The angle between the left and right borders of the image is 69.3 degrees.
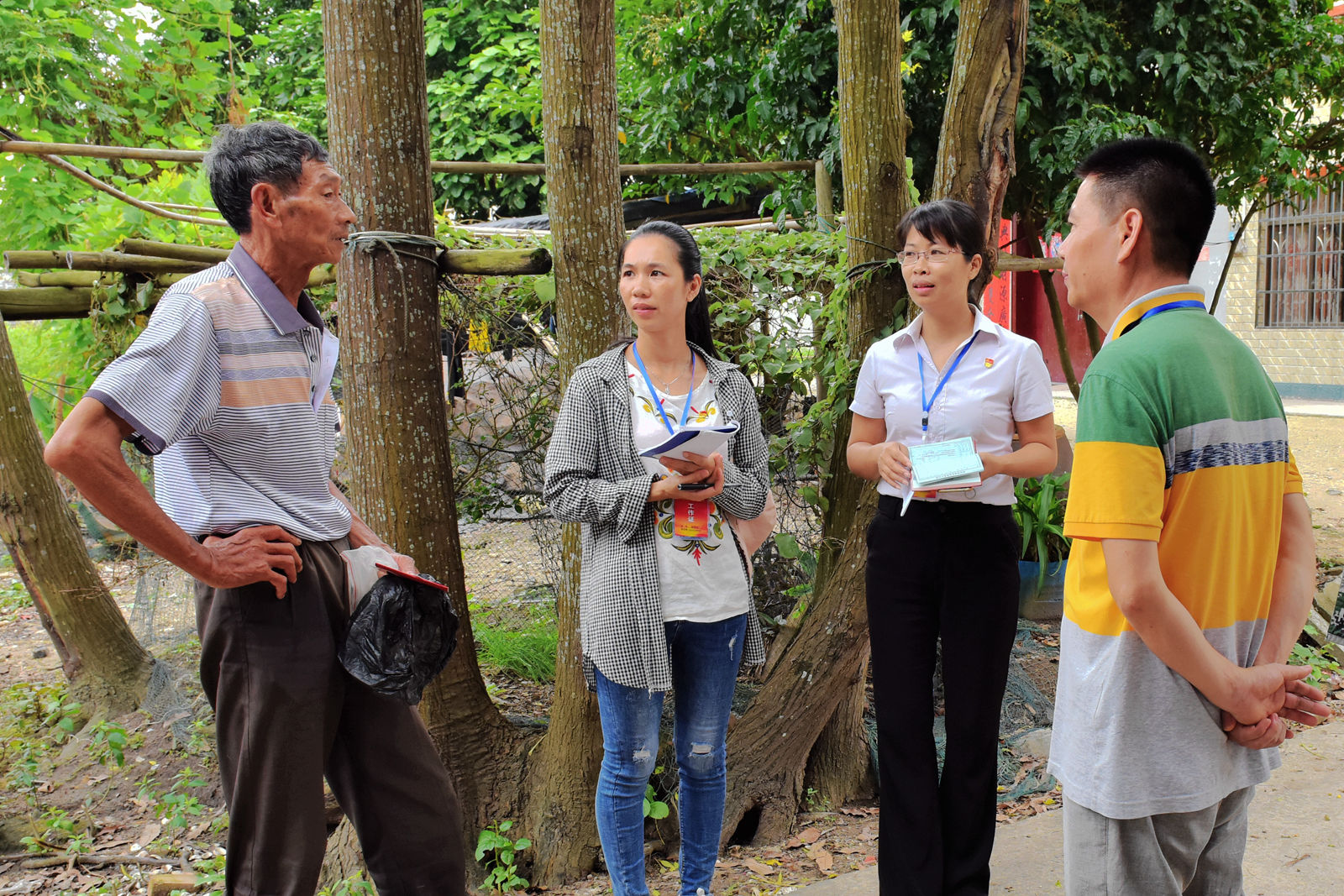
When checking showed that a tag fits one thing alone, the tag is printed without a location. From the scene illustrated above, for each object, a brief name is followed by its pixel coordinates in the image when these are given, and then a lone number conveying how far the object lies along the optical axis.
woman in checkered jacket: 2.61
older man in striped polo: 2.05
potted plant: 5.22
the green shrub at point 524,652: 4.70
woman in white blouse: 2.78
